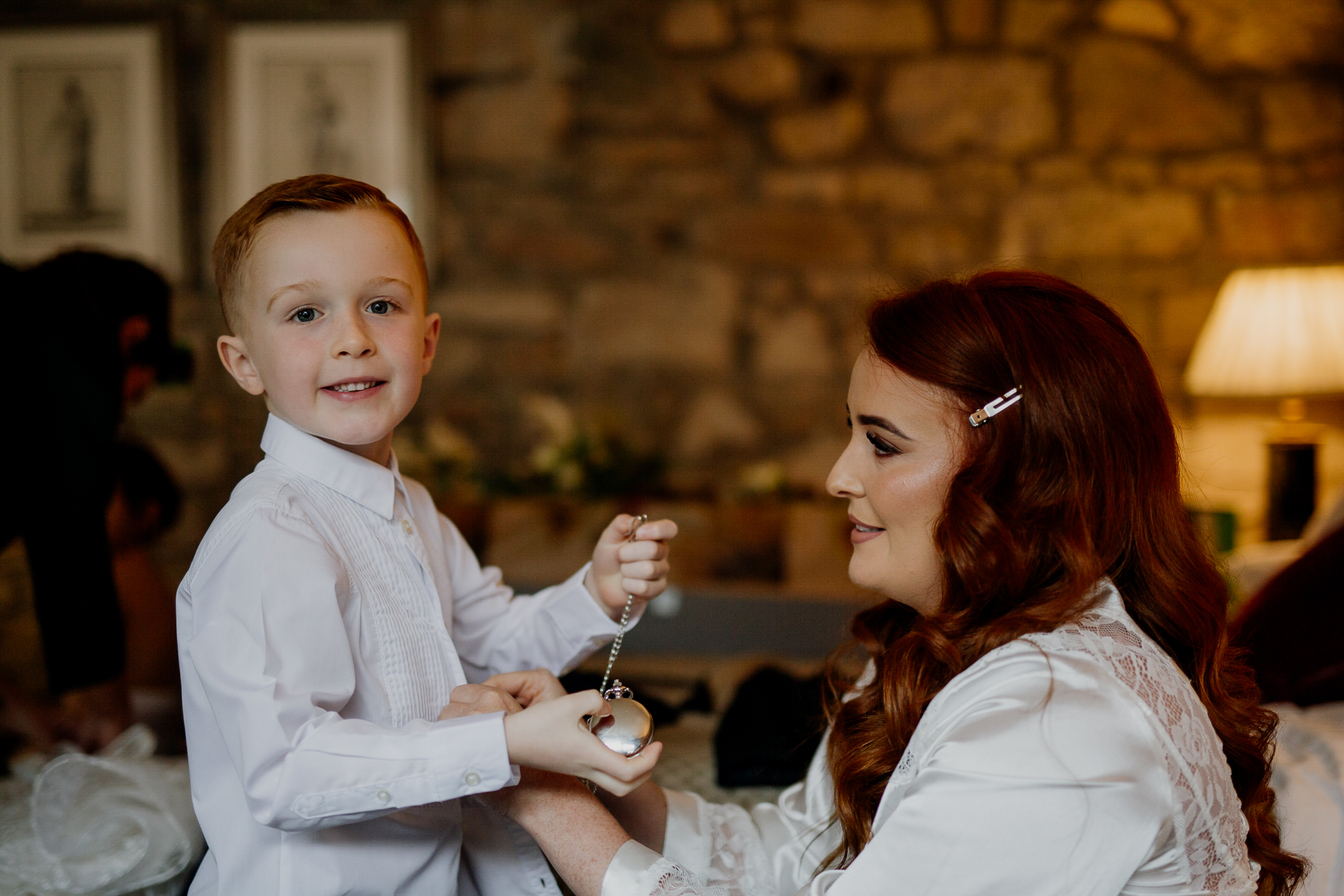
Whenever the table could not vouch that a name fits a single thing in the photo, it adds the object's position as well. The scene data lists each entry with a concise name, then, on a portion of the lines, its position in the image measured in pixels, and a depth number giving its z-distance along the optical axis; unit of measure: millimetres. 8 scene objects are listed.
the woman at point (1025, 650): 927
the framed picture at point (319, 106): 3775
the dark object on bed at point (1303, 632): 1741
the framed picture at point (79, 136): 3779
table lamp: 3002
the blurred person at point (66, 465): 1769
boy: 944
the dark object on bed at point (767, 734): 1722
